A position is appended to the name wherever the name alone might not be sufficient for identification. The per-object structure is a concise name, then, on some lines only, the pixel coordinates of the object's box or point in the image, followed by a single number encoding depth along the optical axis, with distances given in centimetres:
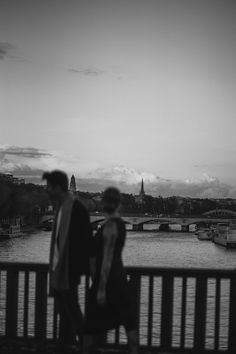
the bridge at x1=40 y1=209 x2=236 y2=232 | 12975
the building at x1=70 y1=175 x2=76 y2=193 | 14576
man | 645
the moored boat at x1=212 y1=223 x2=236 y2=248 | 8869
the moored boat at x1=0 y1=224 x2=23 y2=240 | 9171
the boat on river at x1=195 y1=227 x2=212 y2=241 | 10938
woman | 620
